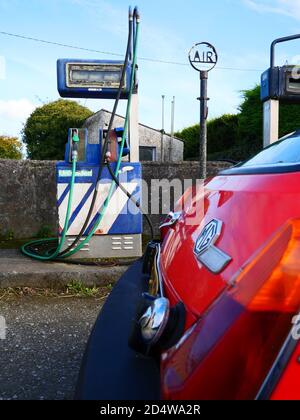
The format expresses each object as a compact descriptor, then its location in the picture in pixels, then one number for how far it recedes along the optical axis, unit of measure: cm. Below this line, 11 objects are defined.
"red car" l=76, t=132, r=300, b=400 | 82
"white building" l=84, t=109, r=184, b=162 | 2068
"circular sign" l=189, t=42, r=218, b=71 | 408
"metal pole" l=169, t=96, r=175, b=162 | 2135
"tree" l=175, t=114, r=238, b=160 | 1487
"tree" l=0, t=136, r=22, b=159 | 1986
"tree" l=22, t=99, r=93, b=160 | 1956
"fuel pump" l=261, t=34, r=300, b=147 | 430
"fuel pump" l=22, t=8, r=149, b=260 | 379
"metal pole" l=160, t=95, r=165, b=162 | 2209
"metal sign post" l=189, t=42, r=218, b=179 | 409
